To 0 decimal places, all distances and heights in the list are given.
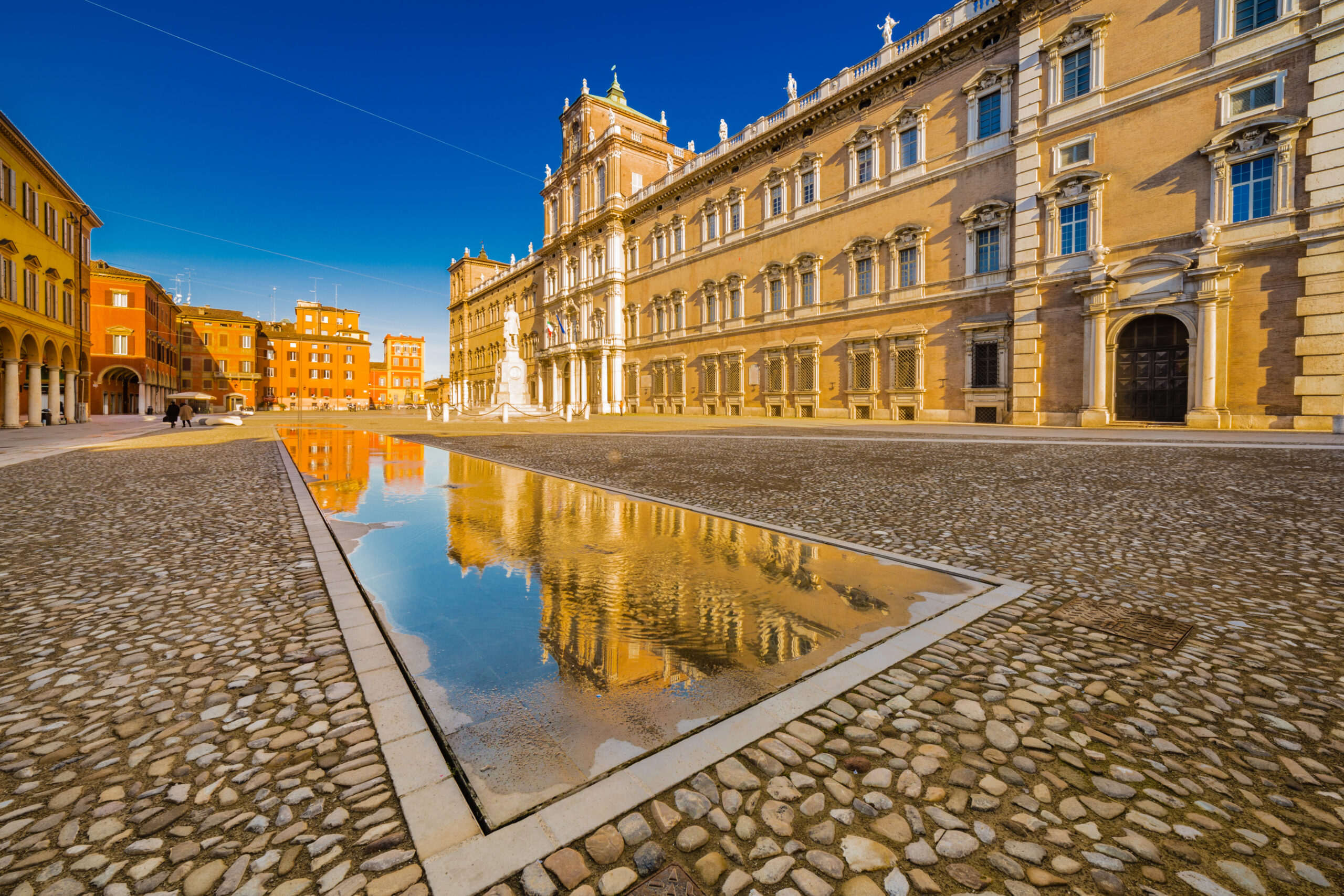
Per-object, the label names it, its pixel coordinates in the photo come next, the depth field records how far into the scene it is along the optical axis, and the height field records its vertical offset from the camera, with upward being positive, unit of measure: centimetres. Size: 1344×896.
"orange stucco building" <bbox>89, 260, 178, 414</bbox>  4034 +735
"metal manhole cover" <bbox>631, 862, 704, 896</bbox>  130 -110
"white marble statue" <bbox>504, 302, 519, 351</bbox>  3206 +626
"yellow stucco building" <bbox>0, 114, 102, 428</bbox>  2103 +649
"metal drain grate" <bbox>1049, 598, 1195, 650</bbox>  270 -98
